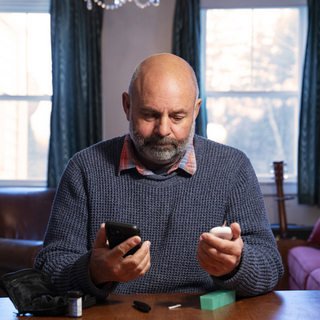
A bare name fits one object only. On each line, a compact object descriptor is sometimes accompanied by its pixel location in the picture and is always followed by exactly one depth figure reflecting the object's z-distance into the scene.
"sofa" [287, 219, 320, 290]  2.38
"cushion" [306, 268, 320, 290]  2.23
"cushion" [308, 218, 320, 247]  3.05
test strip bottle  0.86
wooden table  0.86
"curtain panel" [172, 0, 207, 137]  3.81
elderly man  1.24
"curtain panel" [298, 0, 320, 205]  3.76
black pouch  0.88
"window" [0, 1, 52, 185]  4.11
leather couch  3.22
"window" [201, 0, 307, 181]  3.99
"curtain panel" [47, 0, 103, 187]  3.88
